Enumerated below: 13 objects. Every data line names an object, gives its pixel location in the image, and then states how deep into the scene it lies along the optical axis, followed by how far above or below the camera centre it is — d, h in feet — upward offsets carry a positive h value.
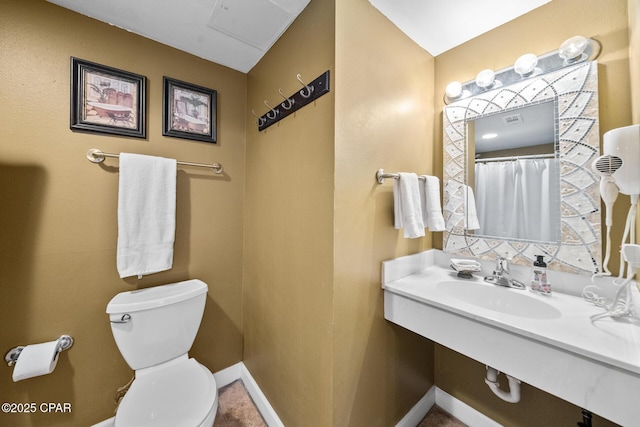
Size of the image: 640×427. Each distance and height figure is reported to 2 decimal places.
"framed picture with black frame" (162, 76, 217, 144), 4.72 +2.15
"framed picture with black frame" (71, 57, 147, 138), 3.91 +1.99
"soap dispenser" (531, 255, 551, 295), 3.42 -0.97
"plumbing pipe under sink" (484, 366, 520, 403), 3.36 -2.62
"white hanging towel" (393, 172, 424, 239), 3.68 +0.11
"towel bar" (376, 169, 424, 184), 3.69 +0.60
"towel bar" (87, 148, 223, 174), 3.95 +0.96
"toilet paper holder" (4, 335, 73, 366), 3.44 -2.18
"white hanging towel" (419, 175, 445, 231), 4.04 +0.13
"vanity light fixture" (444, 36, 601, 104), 3.28 +2.39
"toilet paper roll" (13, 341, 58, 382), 3.24 -2.20
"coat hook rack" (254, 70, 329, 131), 3.39 +1.90
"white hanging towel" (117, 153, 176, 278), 4.05 -0.06
